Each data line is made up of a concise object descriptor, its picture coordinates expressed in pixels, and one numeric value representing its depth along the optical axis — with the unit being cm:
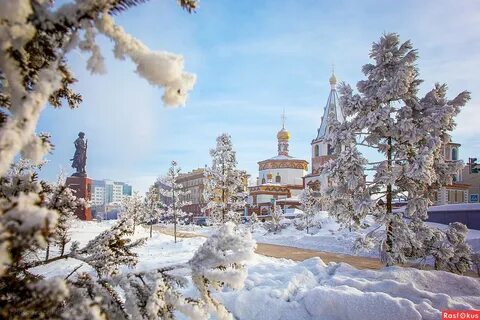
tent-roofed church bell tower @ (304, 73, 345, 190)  5416
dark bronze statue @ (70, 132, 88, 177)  3673
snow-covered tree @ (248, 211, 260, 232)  4207
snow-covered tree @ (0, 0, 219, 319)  145
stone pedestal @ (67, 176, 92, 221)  3491
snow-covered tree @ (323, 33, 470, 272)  1202
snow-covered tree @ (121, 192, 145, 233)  3942
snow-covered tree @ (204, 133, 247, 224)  2419
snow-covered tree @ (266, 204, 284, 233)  3944
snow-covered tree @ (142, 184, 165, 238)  4000
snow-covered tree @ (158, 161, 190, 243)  3231
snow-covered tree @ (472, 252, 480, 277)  1340
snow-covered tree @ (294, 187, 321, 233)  3496
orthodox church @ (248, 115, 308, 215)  5916
